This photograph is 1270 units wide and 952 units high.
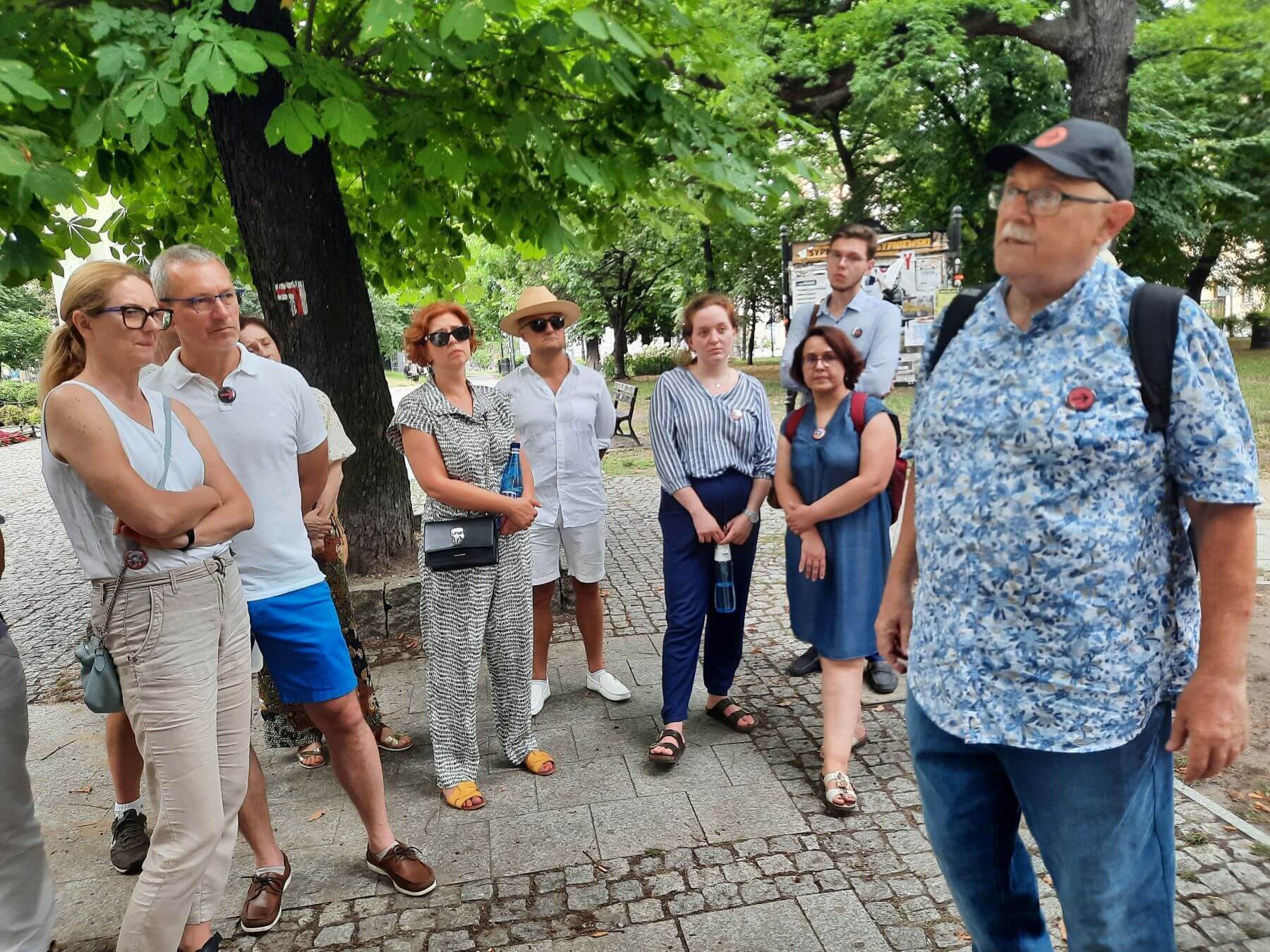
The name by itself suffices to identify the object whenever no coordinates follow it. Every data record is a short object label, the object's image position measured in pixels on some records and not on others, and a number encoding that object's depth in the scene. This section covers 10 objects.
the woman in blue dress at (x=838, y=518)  3.58
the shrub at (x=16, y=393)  28.67
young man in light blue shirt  4.32
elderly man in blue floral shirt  1.62
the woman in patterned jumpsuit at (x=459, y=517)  3.66
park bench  15.53
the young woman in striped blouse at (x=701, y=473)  3.92
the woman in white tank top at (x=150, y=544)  2.26
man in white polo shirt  2.78
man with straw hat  4.41
